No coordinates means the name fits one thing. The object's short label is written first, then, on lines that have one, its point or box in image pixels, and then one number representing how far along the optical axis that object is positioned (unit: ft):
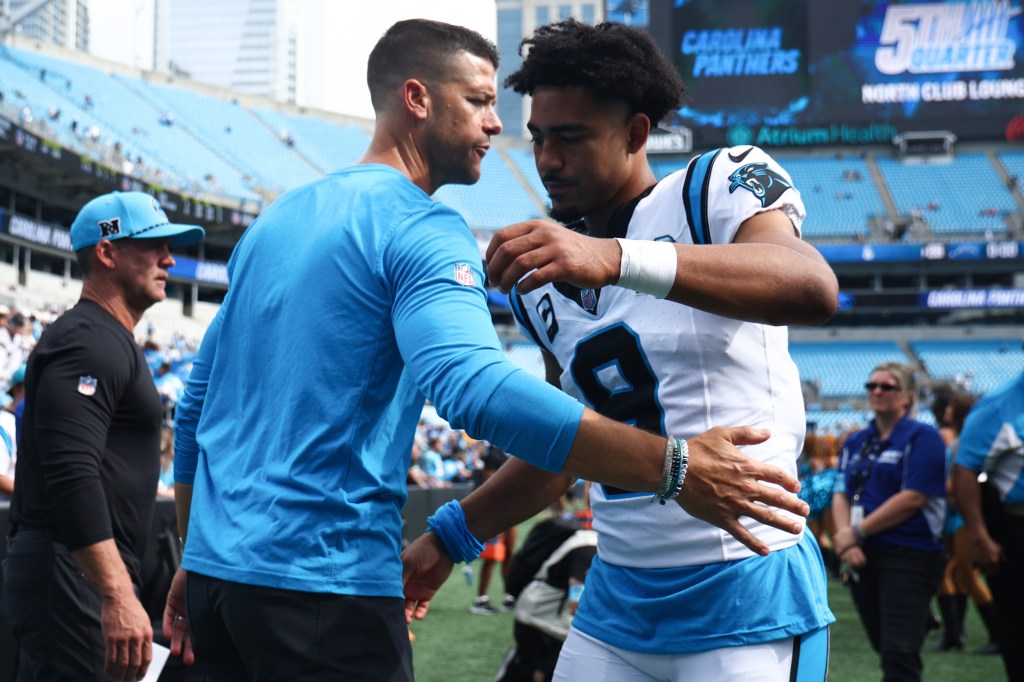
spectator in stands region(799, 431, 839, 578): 25.68
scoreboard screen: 131.54
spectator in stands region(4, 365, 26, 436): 20.92
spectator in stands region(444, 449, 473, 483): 76.89
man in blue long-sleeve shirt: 6.11
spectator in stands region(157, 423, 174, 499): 27.84
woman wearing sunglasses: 17.56
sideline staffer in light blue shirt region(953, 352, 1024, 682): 17.67
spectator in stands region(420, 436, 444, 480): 64.18
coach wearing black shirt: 10.27
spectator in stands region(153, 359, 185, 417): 48.16
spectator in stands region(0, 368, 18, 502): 16.79
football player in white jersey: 6.33
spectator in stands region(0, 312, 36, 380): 50.11
